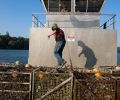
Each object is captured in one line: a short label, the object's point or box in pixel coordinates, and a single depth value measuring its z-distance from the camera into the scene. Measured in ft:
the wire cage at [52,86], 10.22
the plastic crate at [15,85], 10.51
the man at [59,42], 17.73
